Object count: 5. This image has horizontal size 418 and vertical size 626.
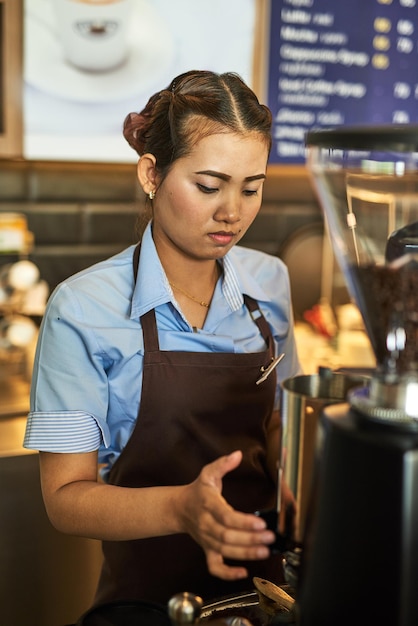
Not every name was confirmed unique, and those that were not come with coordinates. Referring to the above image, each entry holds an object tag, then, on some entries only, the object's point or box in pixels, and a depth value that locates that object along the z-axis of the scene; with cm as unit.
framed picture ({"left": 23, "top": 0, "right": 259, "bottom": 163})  221
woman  113
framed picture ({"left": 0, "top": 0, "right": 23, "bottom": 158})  215
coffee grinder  73
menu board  262
